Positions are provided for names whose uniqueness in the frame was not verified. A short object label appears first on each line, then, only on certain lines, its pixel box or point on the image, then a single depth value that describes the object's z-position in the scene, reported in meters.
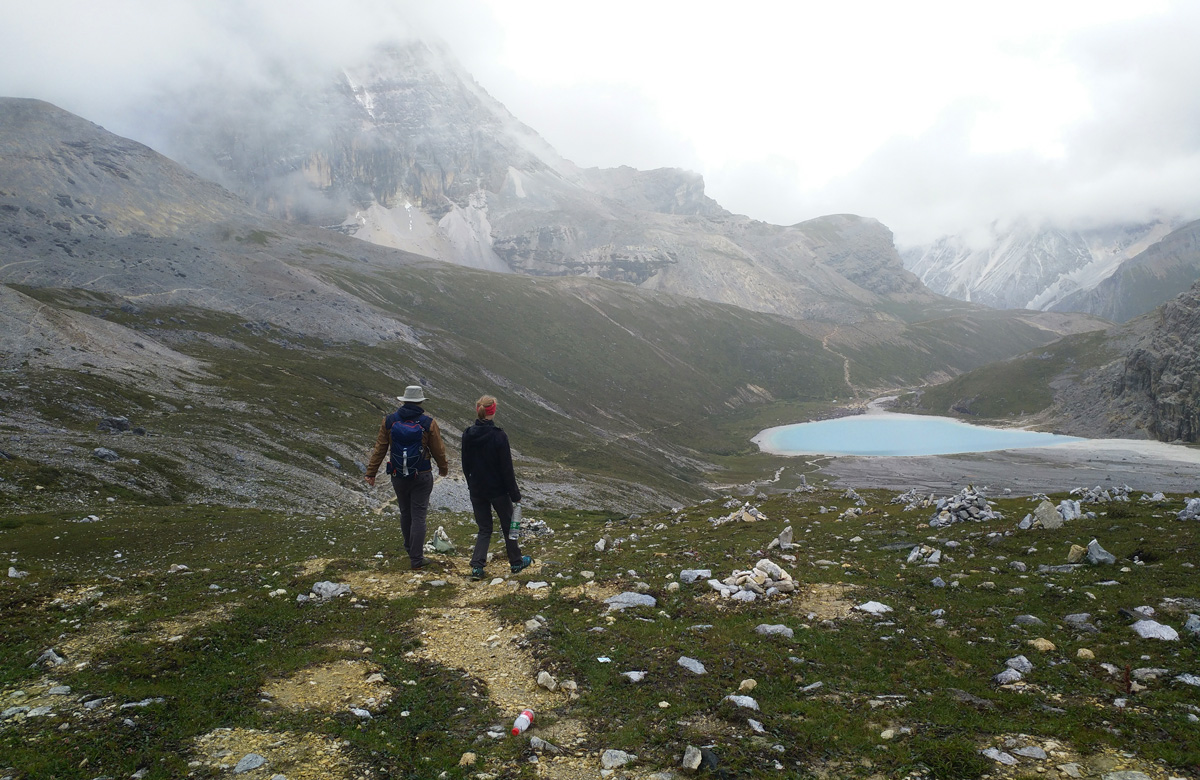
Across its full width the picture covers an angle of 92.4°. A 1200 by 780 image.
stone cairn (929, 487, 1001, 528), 23.47
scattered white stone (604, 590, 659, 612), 13.90
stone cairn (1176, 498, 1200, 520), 19.77
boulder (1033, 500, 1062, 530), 20.23
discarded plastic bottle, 8.47
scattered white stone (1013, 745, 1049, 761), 7.35
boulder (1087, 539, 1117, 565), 15.65
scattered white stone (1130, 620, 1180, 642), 10.56
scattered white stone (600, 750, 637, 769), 7.64
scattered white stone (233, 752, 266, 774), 7.19
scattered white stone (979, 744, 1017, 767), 7.26
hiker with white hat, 16.48
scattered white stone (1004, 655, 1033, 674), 9.94
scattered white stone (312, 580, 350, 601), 14.73
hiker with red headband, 15.79
